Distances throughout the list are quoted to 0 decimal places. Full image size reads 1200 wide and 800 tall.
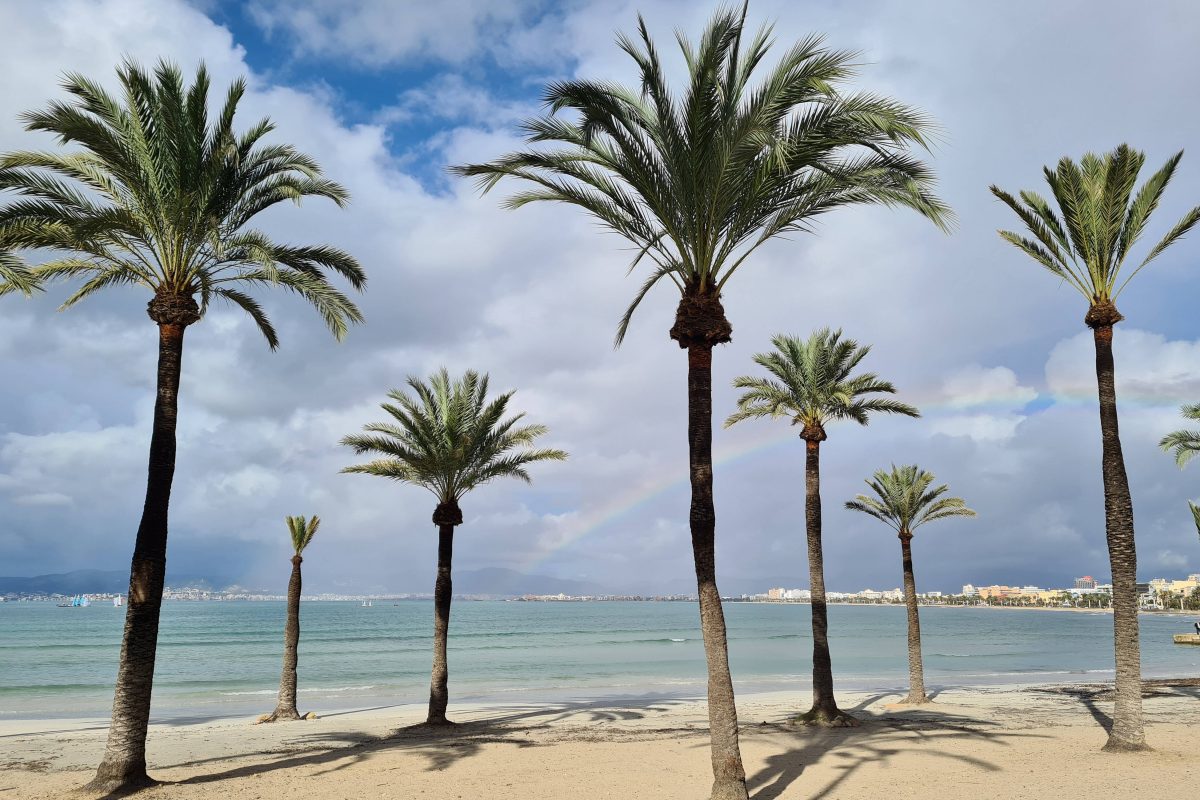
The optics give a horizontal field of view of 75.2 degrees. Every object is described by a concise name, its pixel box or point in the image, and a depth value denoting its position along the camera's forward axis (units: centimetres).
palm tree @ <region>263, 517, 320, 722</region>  2264
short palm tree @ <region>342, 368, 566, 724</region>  2055
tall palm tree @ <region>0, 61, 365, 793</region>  1203
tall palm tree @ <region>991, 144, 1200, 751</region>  1455
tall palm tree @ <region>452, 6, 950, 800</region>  1014
